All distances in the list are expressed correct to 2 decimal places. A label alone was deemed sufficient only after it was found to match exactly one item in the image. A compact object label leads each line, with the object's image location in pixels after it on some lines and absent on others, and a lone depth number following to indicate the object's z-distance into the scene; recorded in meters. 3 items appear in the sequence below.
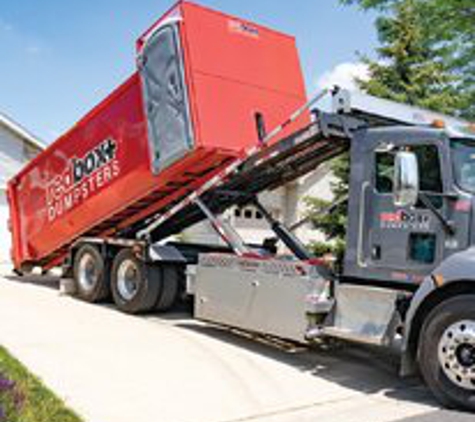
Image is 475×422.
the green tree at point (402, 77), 14.83
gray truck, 5.14
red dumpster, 7.31
